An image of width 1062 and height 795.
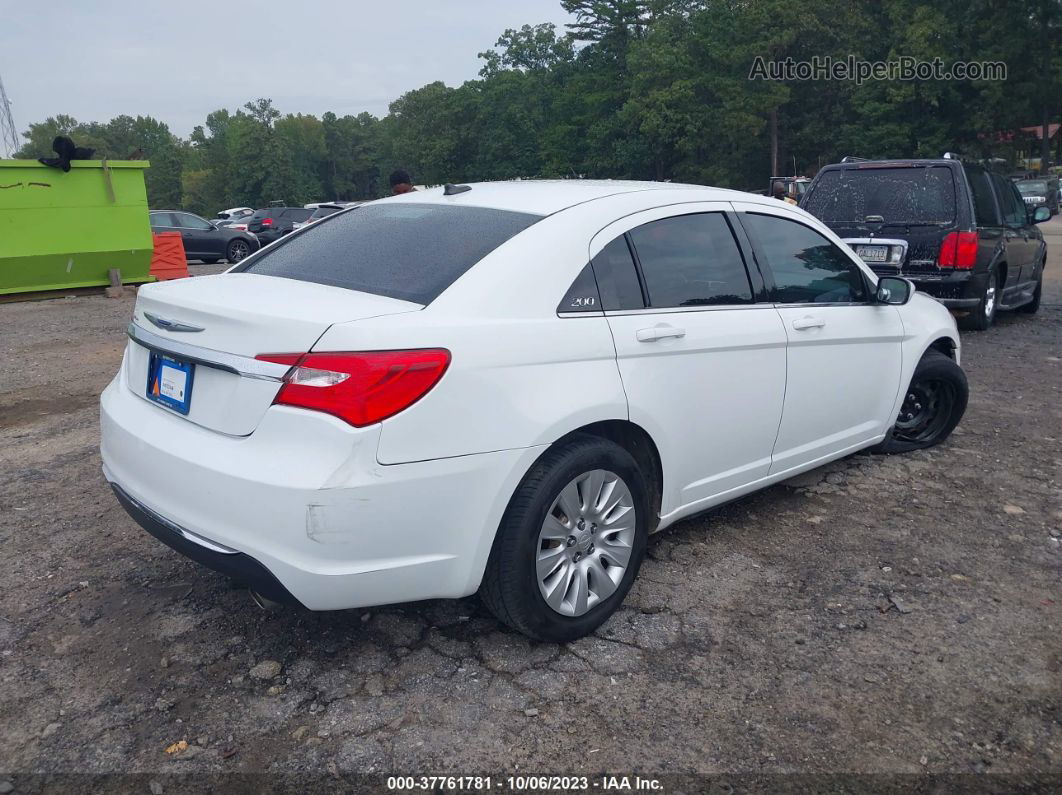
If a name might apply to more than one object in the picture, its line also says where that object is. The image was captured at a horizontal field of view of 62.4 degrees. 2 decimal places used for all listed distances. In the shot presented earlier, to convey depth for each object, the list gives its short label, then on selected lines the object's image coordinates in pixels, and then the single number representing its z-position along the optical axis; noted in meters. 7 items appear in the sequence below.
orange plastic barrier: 15.09
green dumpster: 12.19
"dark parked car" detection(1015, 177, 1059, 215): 32.59
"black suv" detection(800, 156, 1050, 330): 8.52
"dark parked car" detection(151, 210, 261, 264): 21.56
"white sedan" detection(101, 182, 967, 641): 2.58
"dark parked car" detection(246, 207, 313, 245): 28.39
